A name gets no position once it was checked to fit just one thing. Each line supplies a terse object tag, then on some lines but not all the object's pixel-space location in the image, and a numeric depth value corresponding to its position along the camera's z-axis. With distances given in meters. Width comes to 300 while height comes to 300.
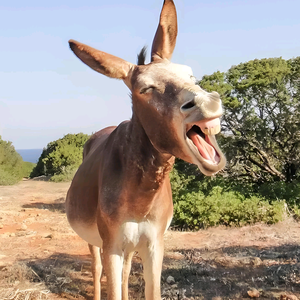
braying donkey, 1.95
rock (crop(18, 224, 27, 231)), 8.98
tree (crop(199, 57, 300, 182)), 10.60
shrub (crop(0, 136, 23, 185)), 21.27
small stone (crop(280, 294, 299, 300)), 4.09
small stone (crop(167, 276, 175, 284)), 4.95
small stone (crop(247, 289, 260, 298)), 4.31
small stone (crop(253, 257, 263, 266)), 5.68
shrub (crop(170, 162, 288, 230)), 8.80
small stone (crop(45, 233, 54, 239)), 8.12
